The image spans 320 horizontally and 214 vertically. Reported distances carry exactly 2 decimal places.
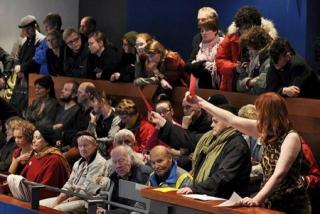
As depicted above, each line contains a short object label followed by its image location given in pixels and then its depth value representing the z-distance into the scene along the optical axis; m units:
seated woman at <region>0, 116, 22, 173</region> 8.05
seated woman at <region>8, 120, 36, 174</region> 7.70
